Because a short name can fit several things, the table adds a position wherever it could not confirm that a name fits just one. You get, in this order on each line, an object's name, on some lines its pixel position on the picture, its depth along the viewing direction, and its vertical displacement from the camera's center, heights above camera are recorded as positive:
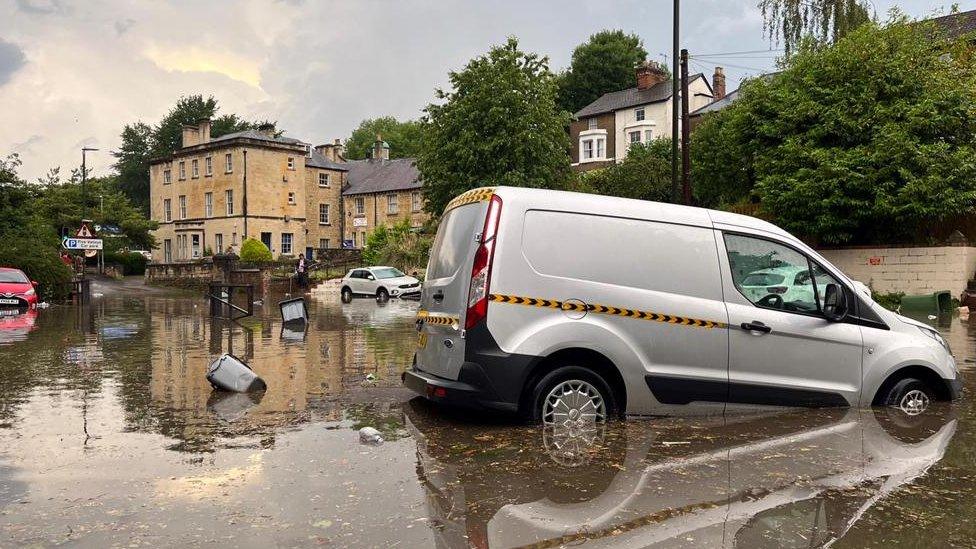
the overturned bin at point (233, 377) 9.02 -1.26
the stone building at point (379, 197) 61.44 +4.88
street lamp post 54.02 +4.71
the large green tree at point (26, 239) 30.39 +0.94
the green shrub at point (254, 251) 52.59 +0.67
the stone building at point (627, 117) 57.66 +10.33
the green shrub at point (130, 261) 64.12 +0.12
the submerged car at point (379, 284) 36.12 -1.03
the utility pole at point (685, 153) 21.14 +2.70
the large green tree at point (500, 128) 34.53 +5.58
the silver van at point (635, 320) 6.49 -0.51
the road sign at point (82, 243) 31.17 +0.75
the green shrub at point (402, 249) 43.40 +0.61
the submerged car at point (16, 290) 25.78 -0.84
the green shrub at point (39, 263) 30.06 +0.00
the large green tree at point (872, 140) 23.28 +3.49
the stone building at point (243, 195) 59.97 +5.09
